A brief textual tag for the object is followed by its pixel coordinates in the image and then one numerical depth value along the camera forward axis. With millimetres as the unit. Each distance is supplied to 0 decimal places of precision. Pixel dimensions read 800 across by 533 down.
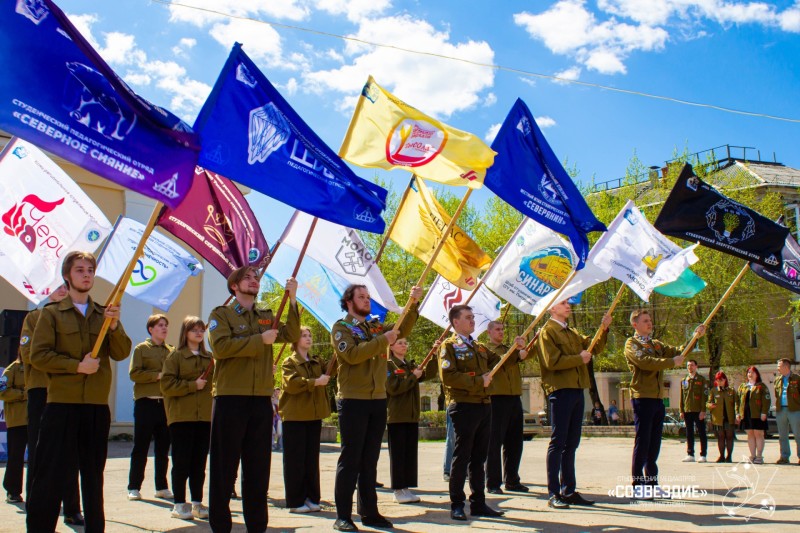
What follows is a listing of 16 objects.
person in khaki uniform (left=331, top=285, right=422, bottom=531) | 7074
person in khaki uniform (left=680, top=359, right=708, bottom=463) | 15852
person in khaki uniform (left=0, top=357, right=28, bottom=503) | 9289
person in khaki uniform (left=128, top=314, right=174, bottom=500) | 9172
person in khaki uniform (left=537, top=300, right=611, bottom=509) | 8383
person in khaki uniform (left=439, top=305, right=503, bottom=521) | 7773
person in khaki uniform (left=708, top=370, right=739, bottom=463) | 15883
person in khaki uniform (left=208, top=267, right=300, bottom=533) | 6211
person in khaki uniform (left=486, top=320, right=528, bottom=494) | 9992
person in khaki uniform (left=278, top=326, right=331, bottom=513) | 8430
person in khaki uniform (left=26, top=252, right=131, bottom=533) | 5840
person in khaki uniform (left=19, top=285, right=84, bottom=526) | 6727
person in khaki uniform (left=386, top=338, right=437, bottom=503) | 9367
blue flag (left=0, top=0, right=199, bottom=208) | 5496
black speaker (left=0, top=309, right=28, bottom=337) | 12750
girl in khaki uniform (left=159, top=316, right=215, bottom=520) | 7973
